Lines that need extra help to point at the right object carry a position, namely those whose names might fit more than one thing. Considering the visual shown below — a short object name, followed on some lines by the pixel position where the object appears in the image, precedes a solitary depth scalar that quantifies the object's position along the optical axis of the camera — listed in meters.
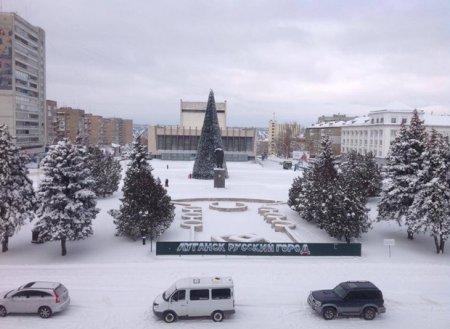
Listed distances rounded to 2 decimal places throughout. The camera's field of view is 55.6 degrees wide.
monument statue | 46.66
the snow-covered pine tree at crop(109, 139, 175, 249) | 25.76
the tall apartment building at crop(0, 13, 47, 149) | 75.44
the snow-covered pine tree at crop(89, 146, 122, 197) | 39.56
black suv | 15.90
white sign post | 23.56
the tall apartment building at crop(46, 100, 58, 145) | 105.29
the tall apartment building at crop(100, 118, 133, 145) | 167.91
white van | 15.38
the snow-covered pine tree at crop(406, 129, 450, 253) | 24.95
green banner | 23.77
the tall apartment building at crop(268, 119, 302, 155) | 136.90
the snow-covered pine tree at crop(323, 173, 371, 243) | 26.03
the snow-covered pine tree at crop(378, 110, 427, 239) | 28.06
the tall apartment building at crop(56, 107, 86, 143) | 130.88
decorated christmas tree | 51.16
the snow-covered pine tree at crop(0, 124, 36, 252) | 23.75
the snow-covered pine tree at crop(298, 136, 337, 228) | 28.11
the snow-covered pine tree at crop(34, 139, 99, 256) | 23.94
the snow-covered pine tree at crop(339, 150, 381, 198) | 39.25
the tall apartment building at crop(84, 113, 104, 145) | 151.75
